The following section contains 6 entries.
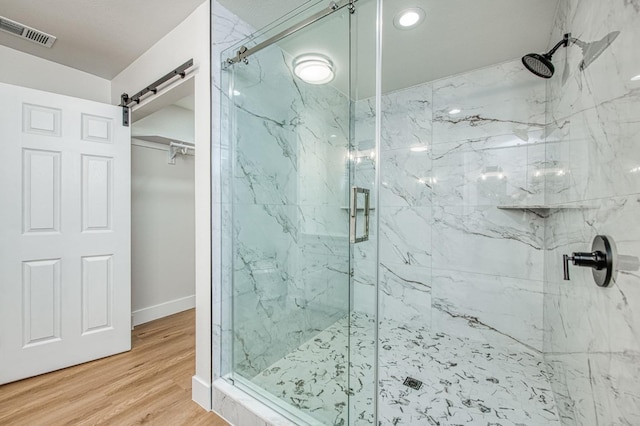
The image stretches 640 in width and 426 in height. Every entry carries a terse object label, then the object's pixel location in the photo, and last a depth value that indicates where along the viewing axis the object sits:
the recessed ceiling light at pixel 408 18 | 1.53
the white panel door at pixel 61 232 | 1.74
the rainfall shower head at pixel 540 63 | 1.42
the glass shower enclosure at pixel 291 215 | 1.44
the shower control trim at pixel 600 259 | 0.79
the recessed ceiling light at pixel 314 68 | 1.51
